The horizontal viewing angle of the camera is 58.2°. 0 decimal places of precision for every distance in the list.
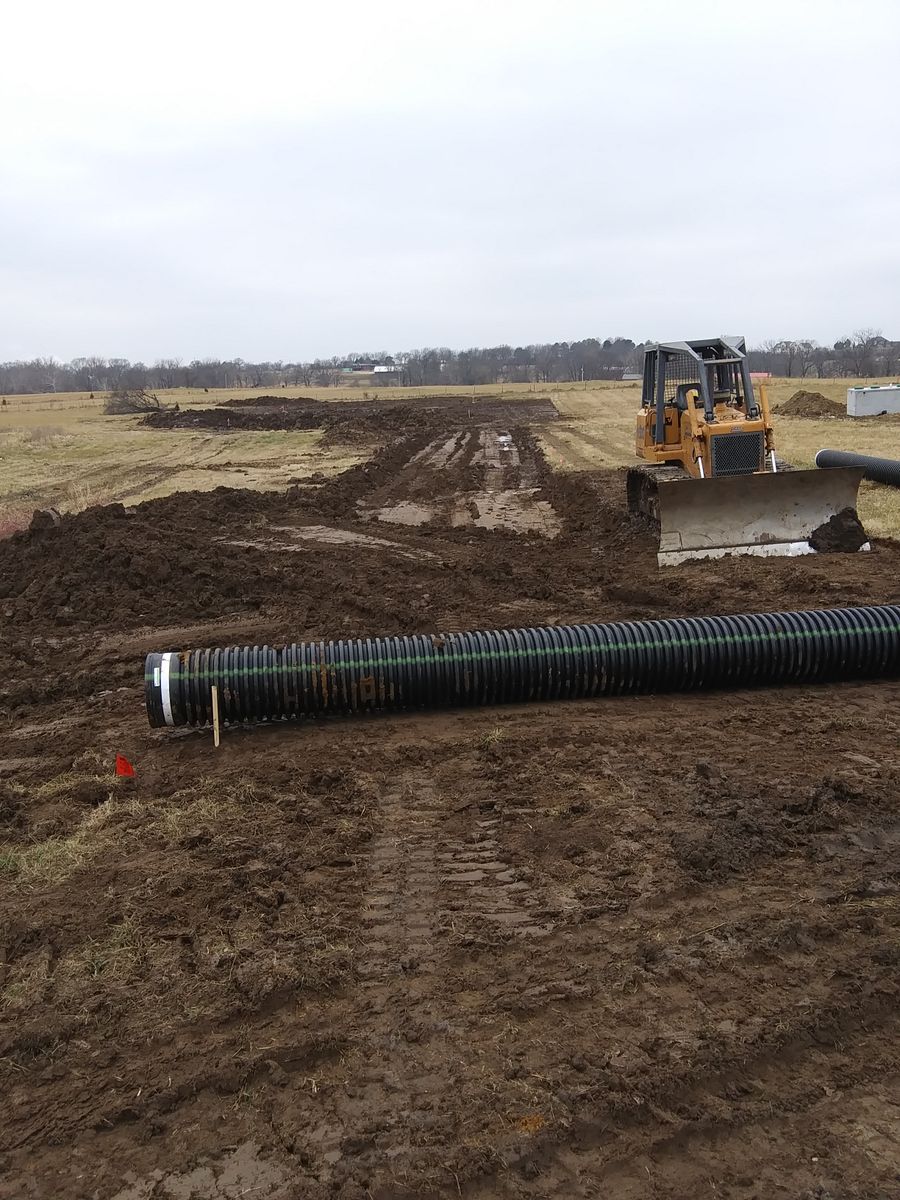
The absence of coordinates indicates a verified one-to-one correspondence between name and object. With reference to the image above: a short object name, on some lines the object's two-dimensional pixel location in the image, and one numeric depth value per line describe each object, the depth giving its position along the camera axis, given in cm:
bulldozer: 1114
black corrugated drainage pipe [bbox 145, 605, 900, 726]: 668
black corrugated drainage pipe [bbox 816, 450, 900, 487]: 1572
